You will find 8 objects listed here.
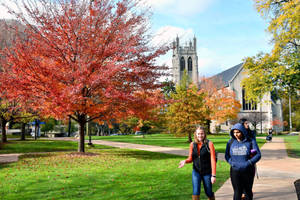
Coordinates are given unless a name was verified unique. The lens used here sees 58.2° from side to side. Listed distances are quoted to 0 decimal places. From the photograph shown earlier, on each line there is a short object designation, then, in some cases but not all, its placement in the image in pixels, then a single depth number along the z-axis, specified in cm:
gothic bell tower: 7944
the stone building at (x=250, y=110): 5722
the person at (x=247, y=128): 475
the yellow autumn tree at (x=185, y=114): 2438
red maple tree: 1133
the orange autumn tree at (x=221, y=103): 4122
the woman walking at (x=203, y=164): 454
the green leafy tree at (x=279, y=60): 1434
